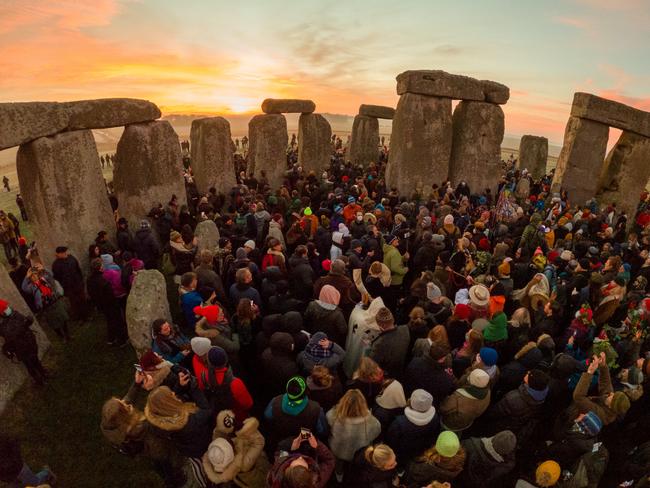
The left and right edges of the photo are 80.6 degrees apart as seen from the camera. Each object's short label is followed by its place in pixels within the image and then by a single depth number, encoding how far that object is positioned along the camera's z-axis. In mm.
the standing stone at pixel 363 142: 23973
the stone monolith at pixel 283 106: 18219
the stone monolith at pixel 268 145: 18062
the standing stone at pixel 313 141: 20453
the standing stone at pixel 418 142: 16469
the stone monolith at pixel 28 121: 7477
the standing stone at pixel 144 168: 11578
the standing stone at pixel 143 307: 5883
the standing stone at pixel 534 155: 23703
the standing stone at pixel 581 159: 16703
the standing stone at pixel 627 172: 16594
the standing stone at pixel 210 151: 15125
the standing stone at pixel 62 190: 8672
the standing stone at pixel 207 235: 9109
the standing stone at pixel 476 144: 17609
